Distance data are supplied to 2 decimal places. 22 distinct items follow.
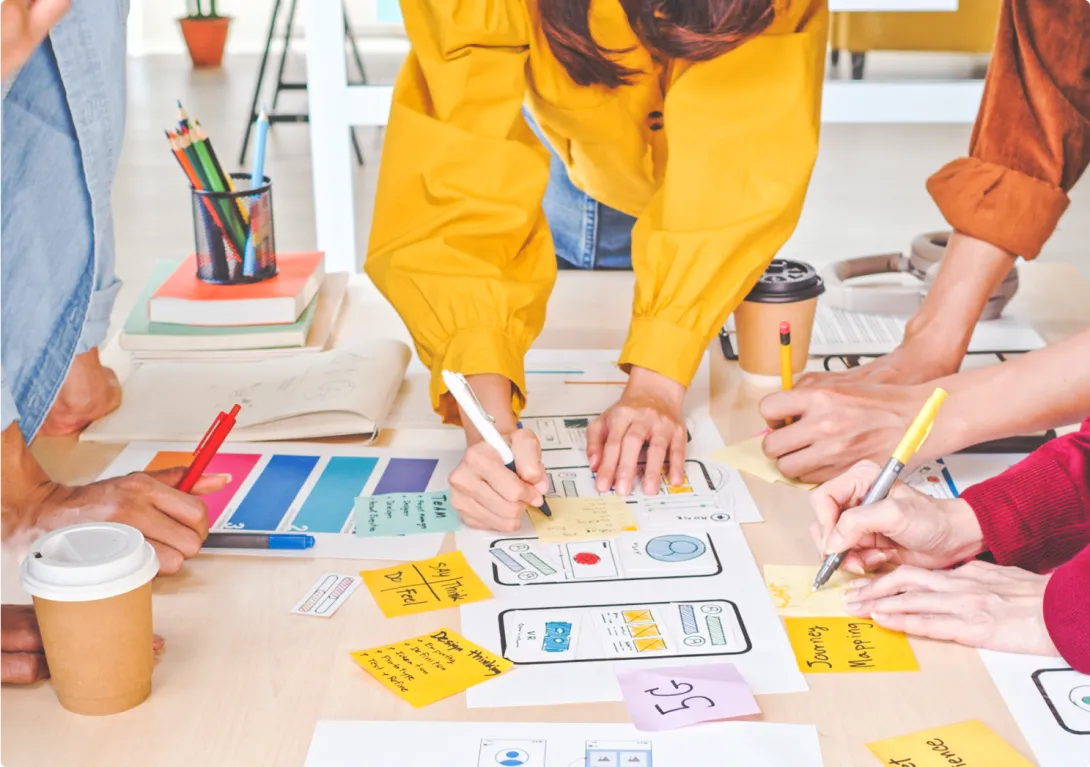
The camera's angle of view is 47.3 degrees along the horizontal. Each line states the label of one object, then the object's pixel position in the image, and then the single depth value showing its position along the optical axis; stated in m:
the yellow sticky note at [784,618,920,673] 0.88
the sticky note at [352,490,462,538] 1.09
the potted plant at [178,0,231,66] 6.20
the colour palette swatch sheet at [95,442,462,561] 1.06
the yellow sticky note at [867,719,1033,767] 0.78
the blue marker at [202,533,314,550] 1.05
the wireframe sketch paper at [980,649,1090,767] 0.79
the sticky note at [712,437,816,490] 1.19
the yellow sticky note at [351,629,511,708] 0.85
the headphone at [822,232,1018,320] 1.62
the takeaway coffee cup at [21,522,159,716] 0.79
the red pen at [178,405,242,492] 1.08
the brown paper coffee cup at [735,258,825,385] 1.41
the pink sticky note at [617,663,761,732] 0.82
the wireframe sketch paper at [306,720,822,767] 0.78
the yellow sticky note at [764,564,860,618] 0.95
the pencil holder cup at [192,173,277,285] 1.53
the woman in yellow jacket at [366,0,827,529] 1.28
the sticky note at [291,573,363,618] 0.96
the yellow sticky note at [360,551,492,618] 0.96
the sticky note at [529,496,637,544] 1.07
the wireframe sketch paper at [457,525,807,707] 0.87
